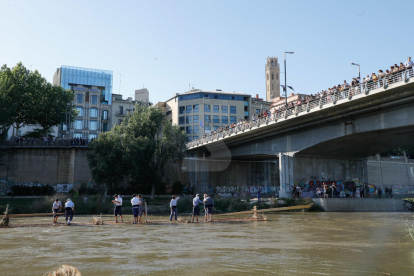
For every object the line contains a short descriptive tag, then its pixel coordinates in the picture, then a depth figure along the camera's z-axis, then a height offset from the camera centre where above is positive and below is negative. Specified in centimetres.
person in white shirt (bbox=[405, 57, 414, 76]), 2573 +845
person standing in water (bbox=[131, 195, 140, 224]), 2389 -141
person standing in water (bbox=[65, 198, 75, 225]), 2317 -142
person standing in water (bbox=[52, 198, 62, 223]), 2356 -151
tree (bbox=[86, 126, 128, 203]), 4491 +300
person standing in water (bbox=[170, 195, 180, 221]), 2455 -138
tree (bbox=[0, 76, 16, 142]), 4479 +891
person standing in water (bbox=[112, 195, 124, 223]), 2473 -119
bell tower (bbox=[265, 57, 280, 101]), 16212 +4630
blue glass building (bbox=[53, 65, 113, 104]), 9050 +2618
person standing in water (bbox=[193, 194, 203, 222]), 2453 -138
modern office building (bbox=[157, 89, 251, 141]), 8938 +1846
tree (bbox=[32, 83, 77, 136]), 6206 +1337
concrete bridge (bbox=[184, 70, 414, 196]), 2973 +512
